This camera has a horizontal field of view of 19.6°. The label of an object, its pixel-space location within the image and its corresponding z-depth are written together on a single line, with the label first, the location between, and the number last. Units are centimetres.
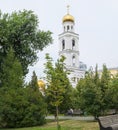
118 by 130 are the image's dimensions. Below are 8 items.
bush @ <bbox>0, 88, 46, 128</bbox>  2692
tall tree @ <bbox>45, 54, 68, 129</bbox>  1842
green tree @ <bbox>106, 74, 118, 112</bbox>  2772
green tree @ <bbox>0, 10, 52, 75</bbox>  3197
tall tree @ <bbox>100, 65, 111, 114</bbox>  2786
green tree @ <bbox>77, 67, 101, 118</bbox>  2730
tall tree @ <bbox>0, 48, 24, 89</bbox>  2803
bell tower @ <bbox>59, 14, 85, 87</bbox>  7375
